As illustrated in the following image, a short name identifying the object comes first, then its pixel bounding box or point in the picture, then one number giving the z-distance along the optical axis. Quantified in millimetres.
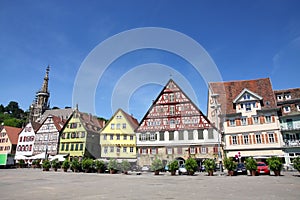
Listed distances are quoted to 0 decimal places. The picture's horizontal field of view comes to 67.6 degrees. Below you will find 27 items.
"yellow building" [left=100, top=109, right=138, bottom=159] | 43562
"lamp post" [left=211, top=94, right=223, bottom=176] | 38044
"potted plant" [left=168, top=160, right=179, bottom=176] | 24484
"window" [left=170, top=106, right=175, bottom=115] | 37969
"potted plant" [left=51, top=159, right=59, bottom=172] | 32597
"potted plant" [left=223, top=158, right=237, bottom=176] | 21781
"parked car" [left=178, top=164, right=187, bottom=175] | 26188
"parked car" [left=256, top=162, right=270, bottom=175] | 21864
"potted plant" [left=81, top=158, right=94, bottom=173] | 28953
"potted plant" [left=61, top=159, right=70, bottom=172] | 31203
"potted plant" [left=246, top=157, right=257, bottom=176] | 20531
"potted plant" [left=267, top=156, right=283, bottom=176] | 20109
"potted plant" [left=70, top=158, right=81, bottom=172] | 30281
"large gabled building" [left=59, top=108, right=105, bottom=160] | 48000
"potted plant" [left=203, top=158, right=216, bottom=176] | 23022
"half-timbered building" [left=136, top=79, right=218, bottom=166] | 34844
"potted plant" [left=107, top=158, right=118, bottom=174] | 27688
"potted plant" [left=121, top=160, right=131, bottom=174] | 27000
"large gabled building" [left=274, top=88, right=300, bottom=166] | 31594
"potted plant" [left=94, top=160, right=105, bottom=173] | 28391
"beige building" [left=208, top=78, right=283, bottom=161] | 32562
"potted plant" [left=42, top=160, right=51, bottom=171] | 33069
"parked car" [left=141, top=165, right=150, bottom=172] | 33638
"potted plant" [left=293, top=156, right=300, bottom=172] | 18428
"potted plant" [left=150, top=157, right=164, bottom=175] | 25359
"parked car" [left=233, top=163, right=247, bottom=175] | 23344
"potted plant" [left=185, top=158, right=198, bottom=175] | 23562
